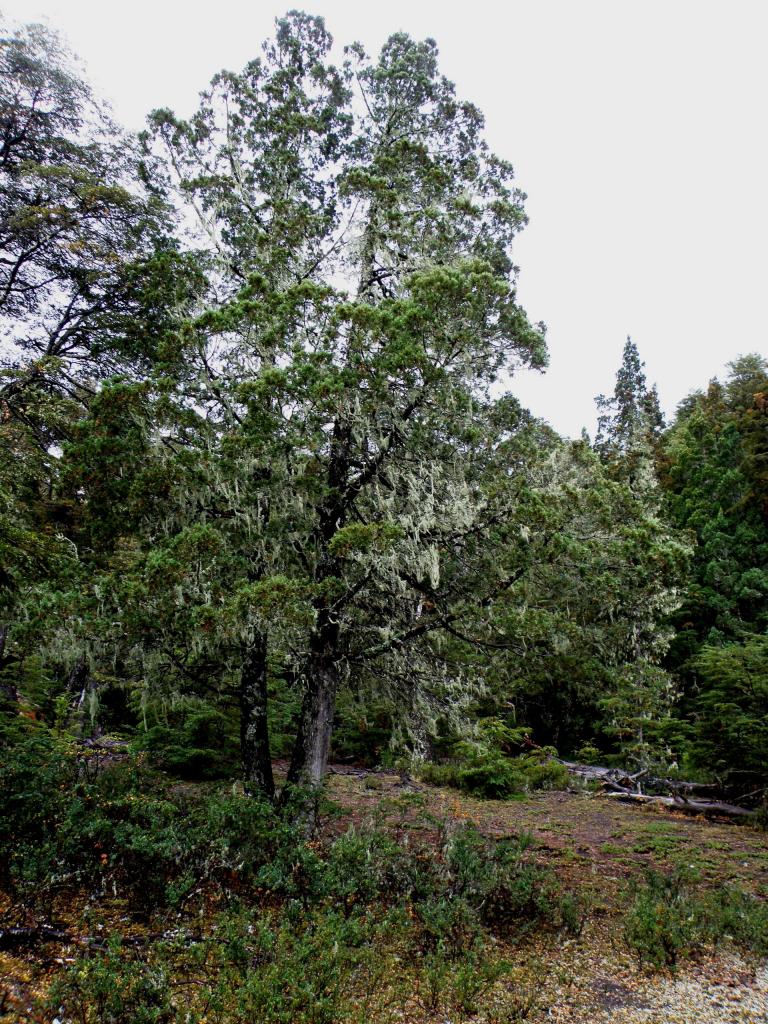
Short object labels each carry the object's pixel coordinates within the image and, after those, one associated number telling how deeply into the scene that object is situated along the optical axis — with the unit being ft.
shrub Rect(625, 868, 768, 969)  17.35
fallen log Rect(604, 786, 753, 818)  39.99
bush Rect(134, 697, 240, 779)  34.55
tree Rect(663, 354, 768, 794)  40.57
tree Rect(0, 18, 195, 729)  27.32
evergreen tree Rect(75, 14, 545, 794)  21.75
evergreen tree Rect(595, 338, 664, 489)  101.12
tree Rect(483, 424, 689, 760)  22.66
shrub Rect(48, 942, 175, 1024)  9.97
